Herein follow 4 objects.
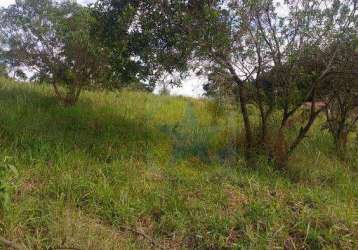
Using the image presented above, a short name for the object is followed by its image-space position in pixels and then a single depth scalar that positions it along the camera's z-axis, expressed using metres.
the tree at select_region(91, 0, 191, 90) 5.98
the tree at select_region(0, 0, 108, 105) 7.85
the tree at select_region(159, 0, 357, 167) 6.19
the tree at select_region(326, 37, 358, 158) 6.28
